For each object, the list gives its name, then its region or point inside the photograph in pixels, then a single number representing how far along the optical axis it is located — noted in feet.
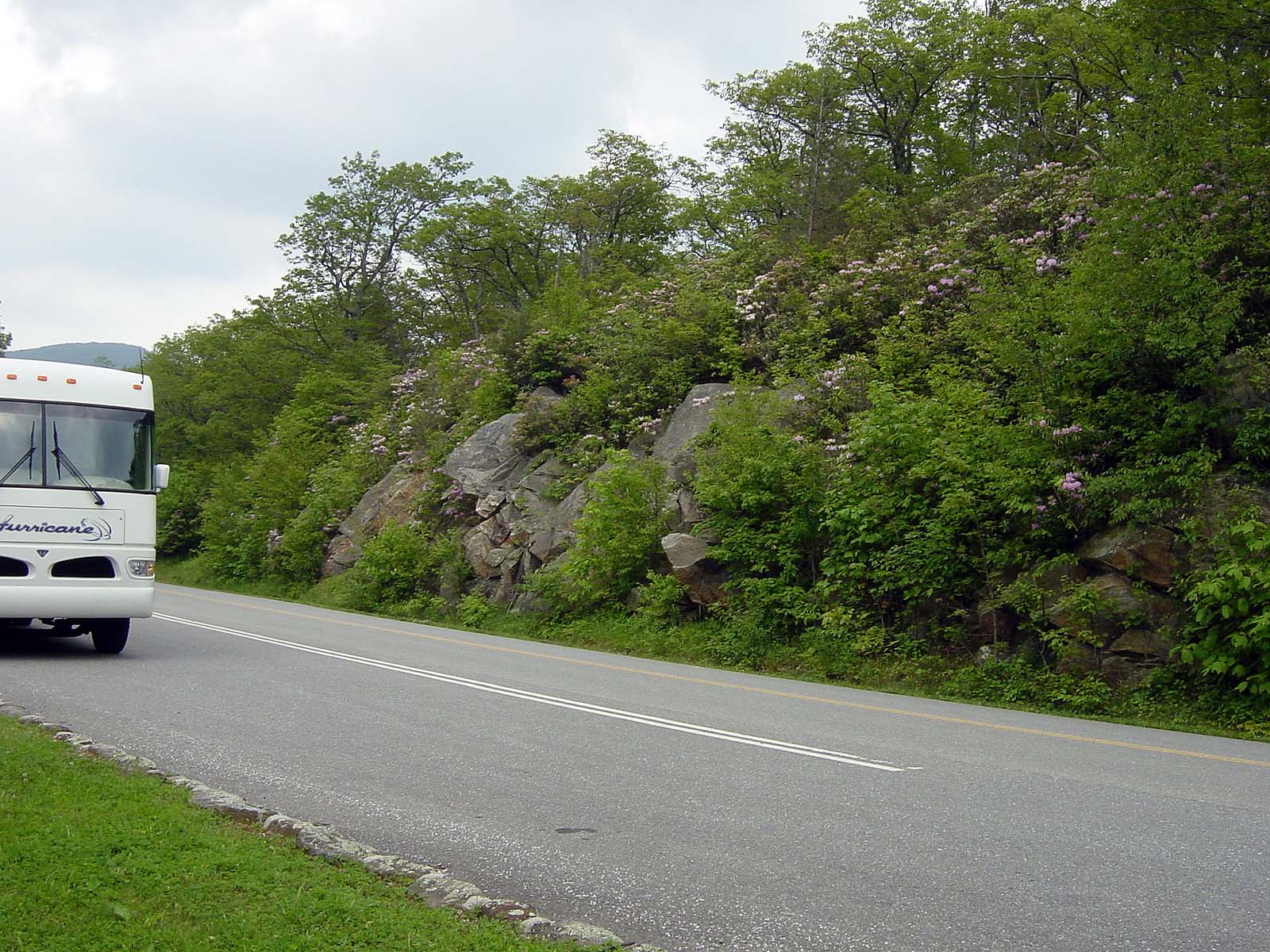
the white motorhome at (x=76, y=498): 40.45
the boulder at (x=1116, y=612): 39.73
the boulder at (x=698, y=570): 57.47
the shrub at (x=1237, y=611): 34.73
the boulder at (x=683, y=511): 61.67
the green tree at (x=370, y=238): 154.61
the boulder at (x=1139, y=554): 40.04
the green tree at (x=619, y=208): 125.39
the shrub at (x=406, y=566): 80.33
